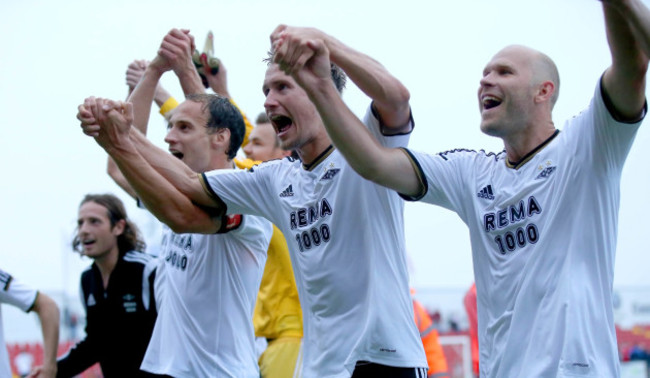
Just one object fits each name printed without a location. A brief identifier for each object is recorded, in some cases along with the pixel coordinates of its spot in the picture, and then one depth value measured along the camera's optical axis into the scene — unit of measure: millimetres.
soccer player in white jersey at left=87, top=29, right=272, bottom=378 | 5242
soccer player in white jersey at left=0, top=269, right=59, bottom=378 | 6773
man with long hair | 6430
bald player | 3412
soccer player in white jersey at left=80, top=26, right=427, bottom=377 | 3887
